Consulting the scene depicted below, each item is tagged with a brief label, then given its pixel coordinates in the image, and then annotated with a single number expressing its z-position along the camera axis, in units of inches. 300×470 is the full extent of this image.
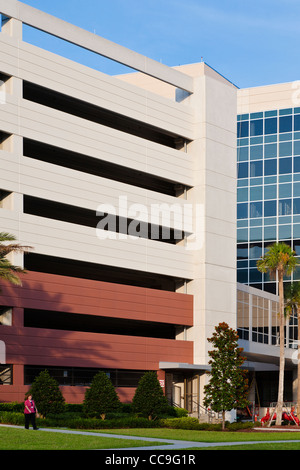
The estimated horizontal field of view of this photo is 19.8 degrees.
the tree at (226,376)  1982.0
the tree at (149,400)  1994.3
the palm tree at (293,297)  2741.1
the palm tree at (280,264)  2444.6
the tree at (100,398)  1905.8
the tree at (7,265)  1717.6
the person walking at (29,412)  1504.7
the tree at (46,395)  1813.5
